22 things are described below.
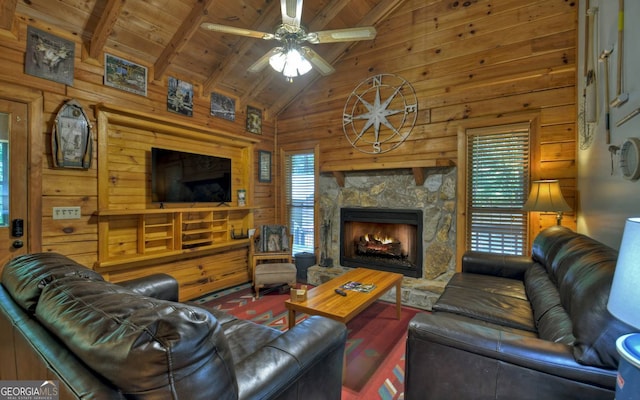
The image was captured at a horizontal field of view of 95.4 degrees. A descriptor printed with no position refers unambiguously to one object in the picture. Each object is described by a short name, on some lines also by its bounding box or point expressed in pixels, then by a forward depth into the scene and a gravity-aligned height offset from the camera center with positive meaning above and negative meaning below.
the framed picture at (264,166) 4.70 +0.55
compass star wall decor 3.85 +1.19
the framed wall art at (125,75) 2.96 +1.32
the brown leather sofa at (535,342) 1.12 -0.67
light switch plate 2.62 -0.12
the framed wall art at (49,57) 2.48 +1.27
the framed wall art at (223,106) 4.00 +1.32
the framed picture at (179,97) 3.50 +1.27
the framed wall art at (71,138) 2.59 +0.56
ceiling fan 2.15 +1.32
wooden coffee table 2.15 -0.81
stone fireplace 3.52 -0.14
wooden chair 3.66 -0.78
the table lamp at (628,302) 0.81 -0.30
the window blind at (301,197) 4.68 +0.04
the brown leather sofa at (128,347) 0.72 -0.43
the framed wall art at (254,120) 4.52 +1.25
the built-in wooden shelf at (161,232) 2.95 -0.39
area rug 2.02 -1.26
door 2.37 +0.16
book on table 2.58 -0.80
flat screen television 3.25 +0.27
